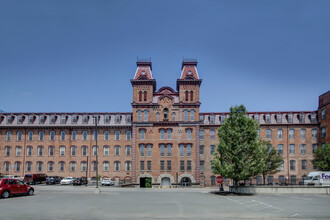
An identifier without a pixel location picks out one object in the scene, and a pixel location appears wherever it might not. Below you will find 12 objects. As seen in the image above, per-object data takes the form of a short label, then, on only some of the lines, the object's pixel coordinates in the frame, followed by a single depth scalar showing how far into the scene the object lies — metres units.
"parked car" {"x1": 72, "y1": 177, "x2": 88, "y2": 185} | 55.25
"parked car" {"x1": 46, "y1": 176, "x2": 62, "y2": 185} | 56.38
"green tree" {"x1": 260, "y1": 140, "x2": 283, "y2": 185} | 54.31
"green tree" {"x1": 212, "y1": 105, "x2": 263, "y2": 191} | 38.66
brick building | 59.95
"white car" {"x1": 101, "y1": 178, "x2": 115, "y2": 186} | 55.82
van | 48.00
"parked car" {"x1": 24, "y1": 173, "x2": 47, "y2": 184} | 54.06
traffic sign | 39.32
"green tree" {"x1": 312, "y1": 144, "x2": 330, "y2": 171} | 53.16
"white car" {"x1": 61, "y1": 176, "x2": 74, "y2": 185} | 57.25
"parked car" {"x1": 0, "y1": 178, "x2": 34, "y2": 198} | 28.61
